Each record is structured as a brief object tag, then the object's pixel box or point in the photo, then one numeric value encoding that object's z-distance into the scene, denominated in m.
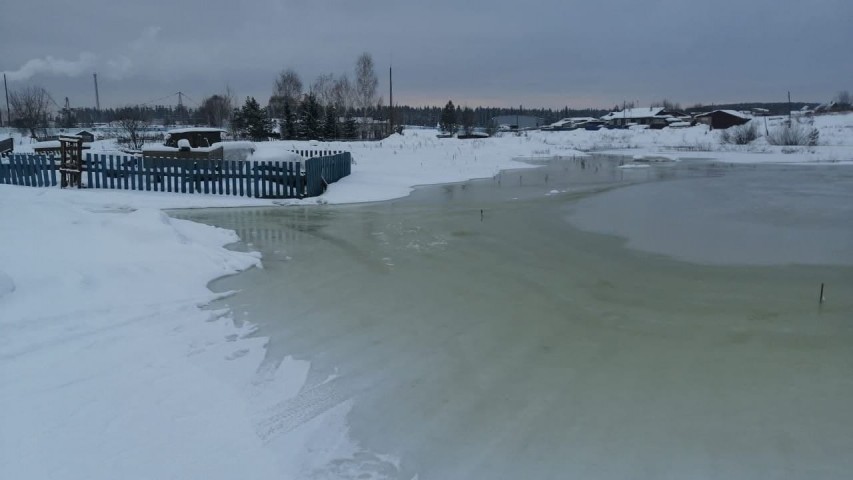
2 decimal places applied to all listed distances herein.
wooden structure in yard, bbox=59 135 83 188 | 18.36
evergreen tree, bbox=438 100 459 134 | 92.31
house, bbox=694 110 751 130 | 100.19
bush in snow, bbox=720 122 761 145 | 59.95
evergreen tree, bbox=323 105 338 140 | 57.31
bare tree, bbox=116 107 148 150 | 39.98
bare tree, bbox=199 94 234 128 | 92.83
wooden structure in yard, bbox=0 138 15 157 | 31.32
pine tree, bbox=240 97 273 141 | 56.09
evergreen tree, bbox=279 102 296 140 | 58.98
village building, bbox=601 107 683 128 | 129.75
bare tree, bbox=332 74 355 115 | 77.84
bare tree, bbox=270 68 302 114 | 89.75
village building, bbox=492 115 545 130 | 157.64
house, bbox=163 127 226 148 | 30.83
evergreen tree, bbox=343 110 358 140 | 60.84
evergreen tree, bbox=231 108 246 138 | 60.84
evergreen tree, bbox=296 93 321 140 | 56.22
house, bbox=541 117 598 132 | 128.65
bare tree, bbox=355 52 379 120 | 75.81
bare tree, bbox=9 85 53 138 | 60.76
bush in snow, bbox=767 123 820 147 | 54.51
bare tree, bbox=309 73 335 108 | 83.56
